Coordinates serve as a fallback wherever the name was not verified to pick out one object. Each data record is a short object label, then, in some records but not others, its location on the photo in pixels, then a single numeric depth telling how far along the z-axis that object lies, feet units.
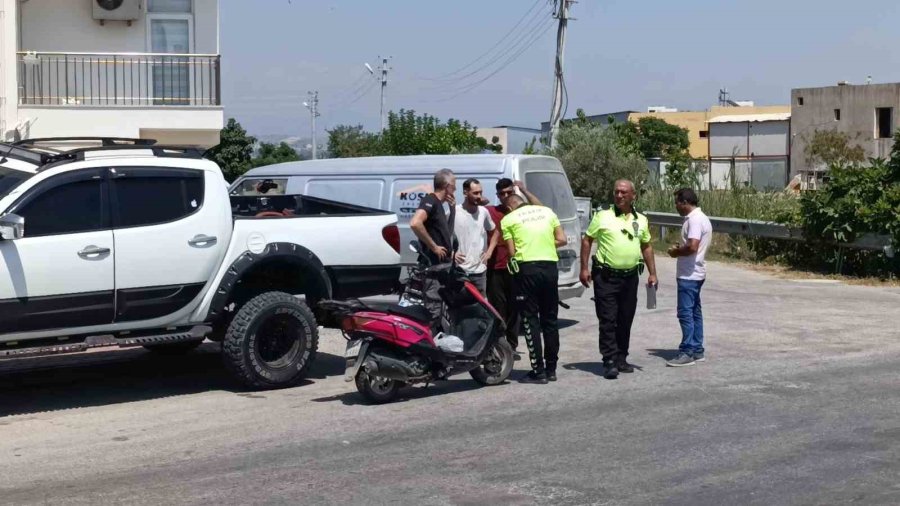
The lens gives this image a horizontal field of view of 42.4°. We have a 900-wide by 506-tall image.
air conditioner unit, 70.08
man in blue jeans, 36.37
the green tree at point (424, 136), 137.74
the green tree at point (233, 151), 166.61
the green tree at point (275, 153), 193.71
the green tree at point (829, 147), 157.48
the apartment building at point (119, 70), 68.44
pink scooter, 31.12
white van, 44.60
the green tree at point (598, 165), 107.96
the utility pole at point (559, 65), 129.22
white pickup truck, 29.84
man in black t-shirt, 34.96
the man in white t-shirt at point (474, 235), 36.22
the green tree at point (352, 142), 158.58
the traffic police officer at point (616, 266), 34.63
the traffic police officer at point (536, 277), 33.68
